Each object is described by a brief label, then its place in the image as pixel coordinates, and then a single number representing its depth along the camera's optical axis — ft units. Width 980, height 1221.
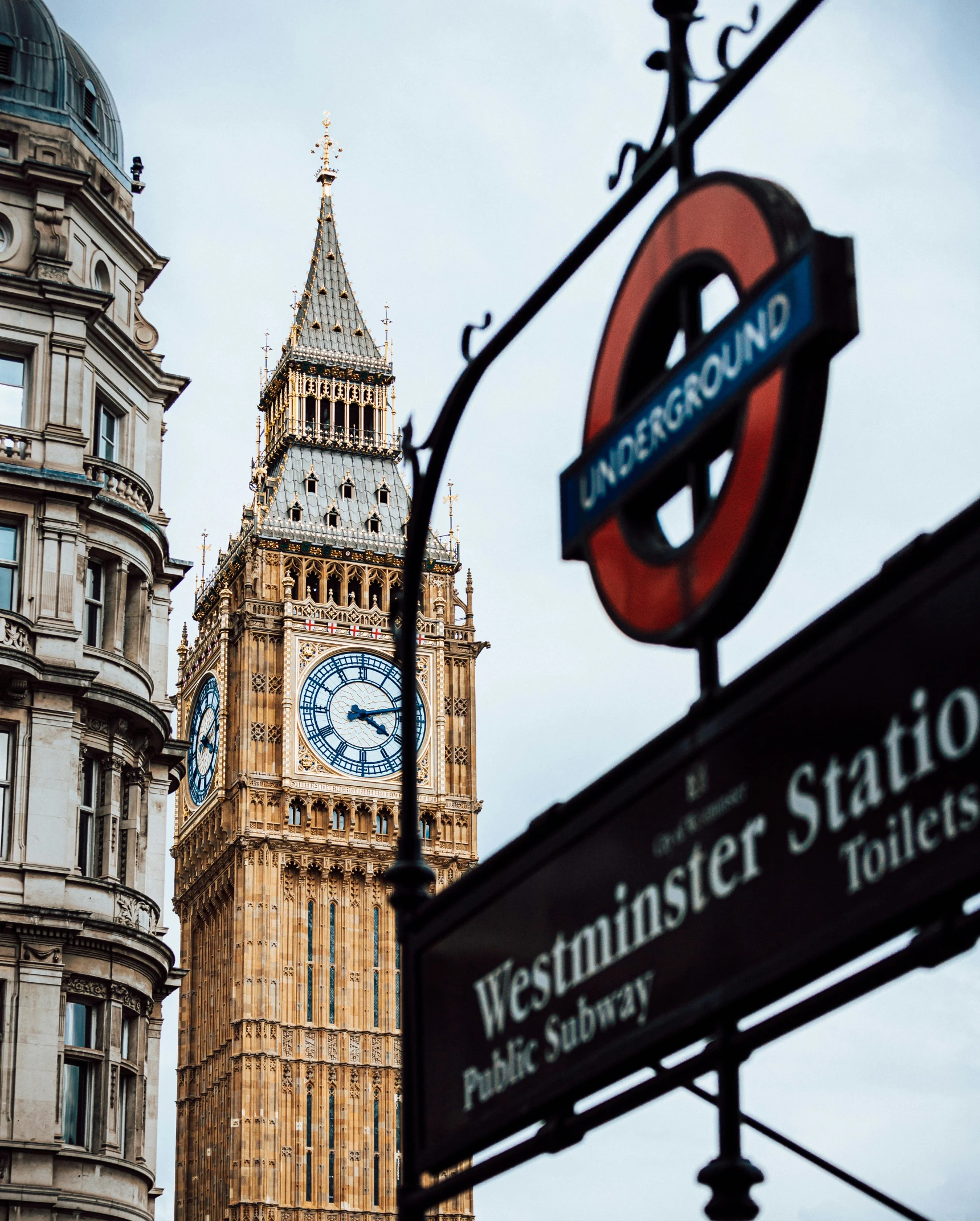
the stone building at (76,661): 99.30
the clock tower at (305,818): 307.99
